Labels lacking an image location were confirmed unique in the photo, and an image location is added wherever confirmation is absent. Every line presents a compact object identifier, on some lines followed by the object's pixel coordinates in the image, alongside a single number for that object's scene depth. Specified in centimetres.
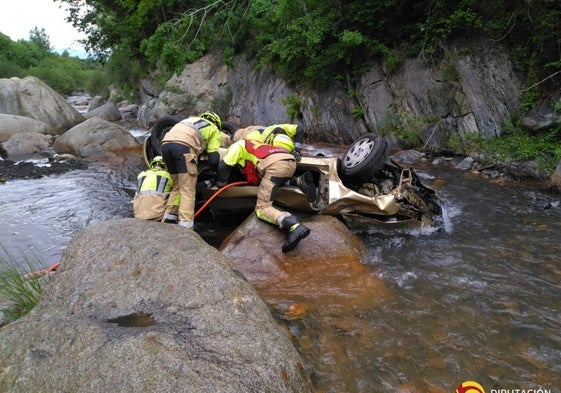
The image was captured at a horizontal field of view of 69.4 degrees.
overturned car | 498
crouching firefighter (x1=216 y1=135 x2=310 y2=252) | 442
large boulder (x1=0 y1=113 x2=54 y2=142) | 1407
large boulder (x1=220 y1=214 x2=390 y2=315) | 376
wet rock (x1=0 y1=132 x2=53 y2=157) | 1256
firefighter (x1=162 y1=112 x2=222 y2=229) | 497
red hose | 522
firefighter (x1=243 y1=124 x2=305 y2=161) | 539
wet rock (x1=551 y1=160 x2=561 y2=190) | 686
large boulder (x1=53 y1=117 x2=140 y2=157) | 1230
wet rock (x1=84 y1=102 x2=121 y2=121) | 2086
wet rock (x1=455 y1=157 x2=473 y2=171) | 866
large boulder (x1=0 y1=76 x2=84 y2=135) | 1684
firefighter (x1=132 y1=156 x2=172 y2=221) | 529
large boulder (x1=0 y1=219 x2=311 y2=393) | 194
